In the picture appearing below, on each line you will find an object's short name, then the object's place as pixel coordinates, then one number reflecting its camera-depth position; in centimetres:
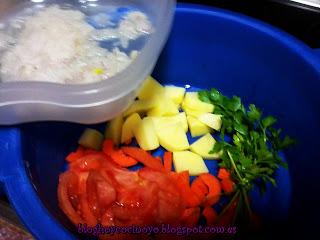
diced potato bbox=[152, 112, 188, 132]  27
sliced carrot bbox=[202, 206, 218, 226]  24
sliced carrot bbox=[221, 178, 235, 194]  25
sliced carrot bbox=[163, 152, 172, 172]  26
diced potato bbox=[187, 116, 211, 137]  27
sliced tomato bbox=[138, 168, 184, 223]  23
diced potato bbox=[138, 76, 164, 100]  28
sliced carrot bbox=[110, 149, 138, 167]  26
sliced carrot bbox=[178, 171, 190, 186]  24
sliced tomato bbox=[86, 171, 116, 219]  22
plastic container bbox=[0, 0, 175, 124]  17
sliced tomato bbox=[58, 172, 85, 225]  22
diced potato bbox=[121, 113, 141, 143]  26
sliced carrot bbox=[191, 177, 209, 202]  24
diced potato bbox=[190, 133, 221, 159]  26
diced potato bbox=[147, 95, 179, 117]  27
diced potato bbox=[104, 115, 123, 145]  26
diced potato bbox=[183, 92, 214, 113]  28
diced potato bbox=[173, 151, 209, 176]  26
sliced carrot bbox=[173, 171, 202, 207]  24
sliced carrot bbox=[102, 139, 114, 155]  26
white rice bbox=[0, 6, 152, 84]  20
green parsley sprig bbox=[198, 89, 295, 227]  24
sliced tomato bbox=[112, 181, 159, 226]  22
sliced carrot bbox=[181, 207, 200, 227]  23
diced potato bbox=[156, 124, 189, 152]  26
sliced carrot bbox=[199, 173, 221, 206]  25
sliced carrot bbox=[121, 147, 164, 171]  25
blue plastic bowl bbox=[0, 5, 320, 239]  19
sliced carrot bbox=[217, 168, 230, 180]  26
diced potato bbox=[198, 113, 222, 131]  27
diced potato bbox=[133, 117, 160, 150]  26
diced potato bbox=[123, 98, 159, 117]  27
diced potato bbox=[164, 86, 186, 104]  28
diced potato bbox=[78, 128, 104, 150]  27
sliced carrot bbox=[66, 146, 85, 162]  26
